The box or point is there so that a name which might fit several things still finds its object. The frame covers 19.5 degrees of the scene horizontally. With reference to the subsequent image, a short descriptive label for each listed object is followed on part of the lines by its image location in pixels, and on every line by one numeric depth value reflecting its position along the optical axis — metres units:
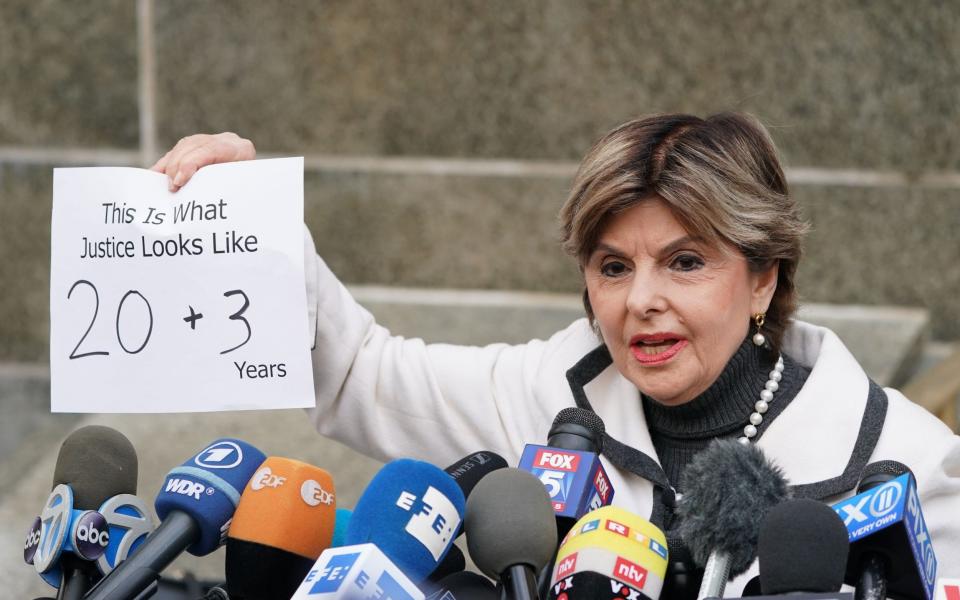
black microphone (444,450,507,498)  2.08
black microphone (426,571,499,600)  1.92
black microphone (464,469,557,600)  1.87
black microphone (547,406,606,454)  2.03
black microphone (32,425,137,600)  2.01
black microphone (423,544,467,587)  1.97
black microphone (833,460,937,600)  1.84
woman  2.21
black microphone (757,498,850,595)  1.79
